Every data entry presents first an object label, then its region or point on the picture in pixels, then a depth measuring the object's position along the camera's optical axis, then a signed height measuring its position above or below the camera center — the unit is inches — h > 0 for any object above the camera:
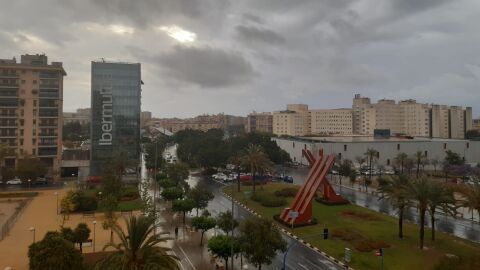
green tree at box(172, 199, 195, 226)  1972.9 -341.9
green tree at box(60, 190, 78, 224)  2123.5 -363.0
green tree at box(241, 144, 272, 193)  2751.0 -135.4
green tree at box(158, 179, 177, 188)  2711.6 -310.5
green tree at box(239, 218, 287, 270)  1239.5 -336.5
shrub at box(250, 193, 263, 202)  2517.2 -378.3
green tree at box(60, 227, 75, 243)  1355.8 -349.6
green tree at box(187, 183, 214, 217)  2073.1 -310.4
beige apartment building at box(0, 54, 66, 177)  3393.2 +276.5
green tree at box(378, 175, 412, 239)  1631.4 -222.9
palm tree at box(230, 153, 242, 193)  2840.1 -160.5
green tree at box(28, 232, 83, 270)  1004.6 -318.5
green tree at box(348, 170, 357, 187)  3168.6 -291.1
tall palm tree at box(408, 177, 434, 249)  1546.5 -209.6
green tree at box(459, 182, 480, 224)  1524.4 -218.5
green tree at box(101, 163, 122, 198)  2186.3 -268.8
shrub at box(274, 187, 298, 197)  2662.4 -361.2
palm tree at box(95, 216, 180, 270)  820.0 -255.9
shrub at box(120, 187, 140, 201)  2635.3 -392.6
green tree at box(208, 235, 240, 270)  1305.9 -369.6
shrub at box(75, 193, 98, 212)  2238.1 -379.8
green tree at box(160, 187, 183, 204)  2331.4 -333.0
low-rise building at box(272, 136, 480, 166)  4313.5 -51.6
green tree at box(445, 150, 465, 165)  3981.3 -166.4
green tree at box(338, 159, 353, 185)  3343.8 -245.7
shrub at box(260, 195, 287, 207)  2381.5 -384.6
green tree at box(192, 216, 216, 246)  1659.7 -365.5
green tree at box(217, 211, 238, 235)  1566.2 -339.3
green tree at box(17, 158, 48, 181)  3034.0 -239.0
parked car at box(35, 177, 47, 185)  3263.0 -364.2
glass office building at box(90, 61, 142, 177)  3646.7 +286.6
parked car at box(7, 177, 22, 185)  3242.9 -369.4
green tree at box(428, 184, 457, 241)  1541.6 -229.1
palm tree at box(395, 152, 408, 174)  3405.5 -146.3
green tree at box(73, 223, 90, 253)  1482.5 -375.0
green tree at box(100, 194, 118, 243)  1706.0 -312.8
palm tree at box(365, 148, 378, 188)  3561.8 -99.3
